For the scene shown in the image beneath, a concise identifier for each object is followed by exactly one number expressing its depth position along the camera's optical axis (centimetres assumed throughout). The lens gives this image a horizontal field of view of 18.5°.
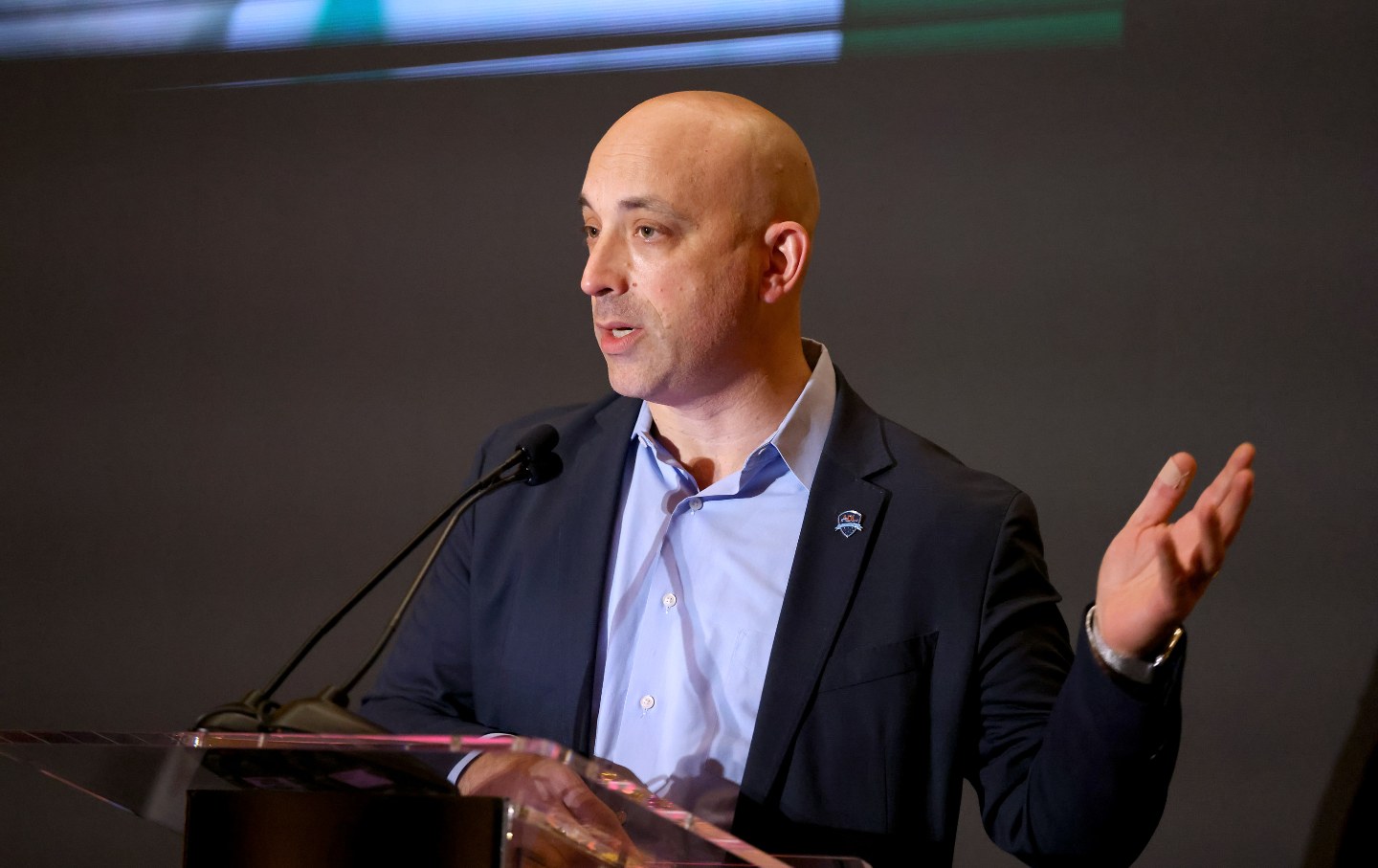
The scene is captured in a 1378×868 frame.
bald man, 319
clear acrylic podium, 283
